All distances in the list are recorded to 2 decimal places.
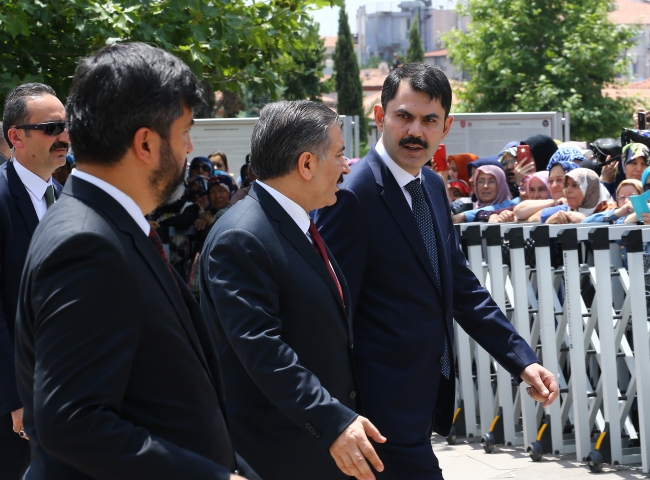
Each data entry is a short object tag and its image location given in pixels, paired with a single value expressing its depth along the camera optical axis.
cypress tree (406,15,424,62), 81.56
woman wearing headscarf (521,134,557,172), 9.27
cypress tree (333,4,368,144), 66.19
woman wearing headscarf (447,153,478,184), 10.11
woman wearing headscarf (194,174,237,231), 10.09
